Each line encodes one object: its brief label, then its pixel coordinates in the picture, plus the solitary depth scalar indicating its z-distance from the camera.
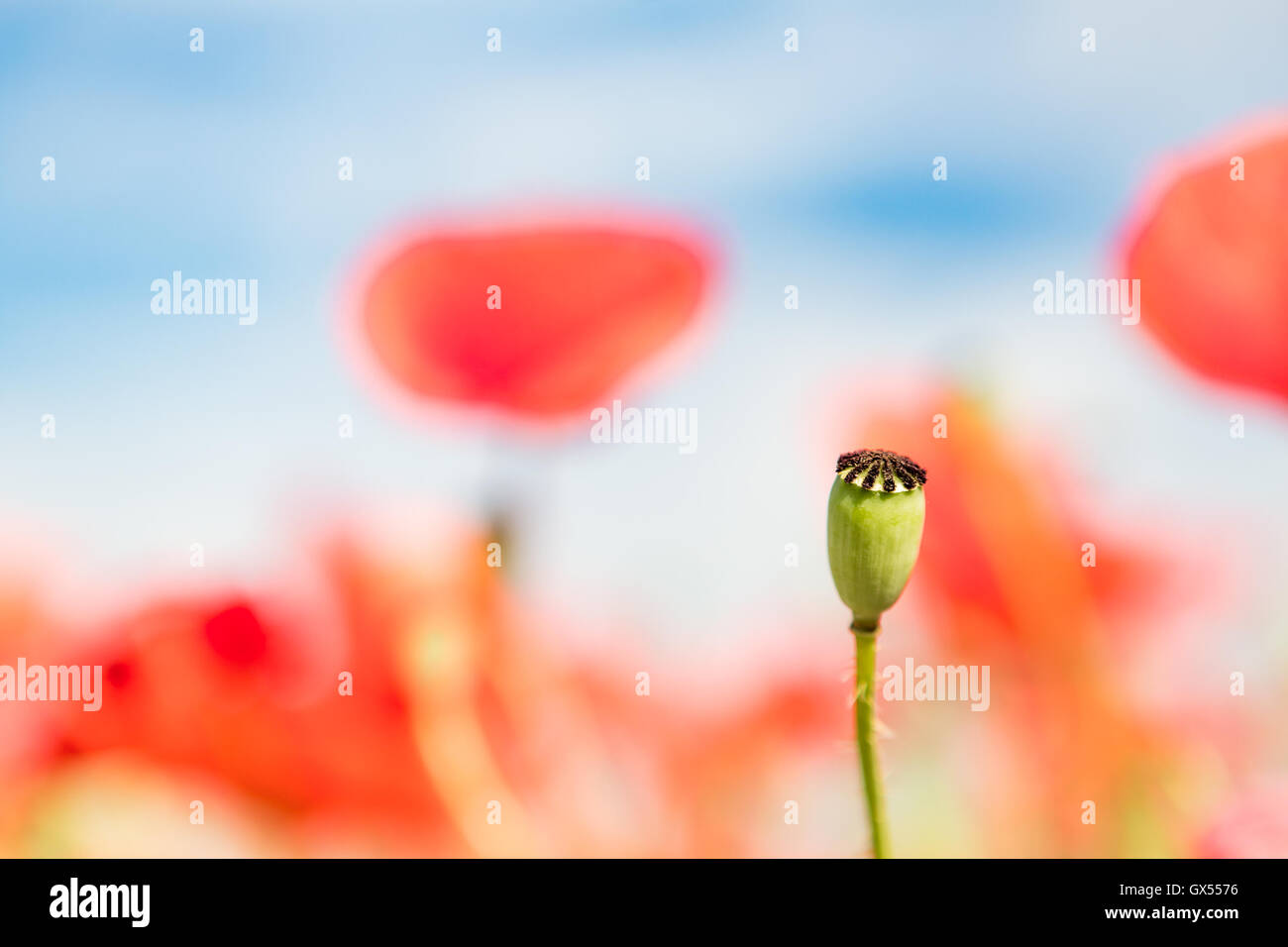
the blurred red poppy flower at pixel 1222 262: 0.49
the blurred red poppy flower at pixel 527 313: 0.49
